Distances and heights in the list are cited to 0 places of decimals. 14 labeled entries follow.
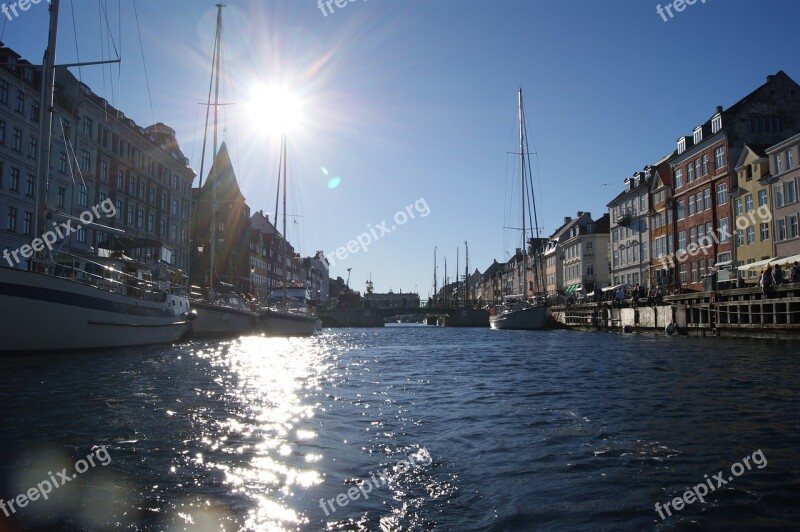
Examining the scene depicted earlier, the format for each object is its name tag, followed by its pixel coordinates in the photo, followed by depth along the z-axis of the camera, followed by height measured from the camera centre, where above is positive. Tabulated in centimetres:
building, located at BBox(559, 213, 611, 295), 9594 +965
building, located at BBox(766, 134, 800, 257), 4538 +909
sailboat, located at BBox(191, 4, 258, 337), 4238 +71
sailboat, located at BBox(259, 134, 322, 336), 4706 +32
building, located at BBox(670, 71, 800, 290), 5516 +1492
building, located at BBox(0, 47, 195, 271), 4747 +1476
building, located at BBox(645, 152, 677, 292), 6759 +1044
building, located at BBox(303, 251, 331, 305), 17175 +1339
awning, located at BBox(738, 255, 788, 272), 3753 +325
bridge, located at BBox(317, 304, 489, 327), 11681 +96
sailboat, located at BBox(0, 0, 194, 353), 2112 +90
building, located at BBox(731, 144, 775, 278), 4928 +897
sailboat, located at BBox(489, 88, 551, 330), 6728 +58
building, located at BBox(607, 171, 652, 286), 7512 +1086
